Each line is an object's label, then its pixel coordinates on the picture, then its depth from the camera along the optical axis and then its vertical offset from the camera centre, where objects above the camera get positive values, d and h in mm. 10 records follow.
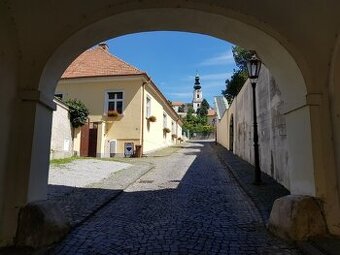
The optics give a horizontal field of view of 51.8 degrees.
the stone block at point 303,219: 4332 -781
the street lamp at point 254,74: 9445 +2276
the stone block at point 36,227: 4188 -881
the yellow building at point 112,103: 20000 +3065
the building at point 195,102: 109725 +17449
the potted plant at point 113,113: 20250 +2414
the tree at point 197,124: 75138 +7386
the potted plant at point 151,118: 21927 +2325
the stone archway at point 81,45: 4367 +1098
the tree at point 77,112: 16531 +2017
